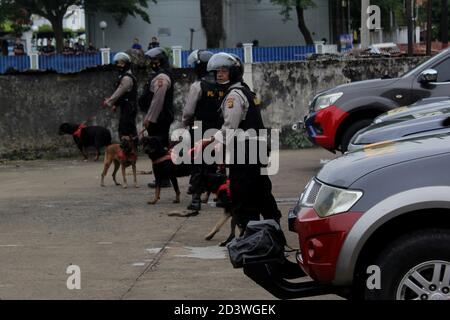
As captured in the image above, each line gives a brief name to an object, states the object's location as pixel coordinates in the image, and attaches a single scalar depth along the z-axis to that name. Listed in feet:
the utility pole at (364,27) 70.06
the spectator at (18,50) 109.35
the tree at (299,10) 127.90
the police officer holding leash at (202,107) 32.83
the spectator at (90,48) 116.34
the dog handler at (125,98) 42.83
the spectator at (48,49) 124.72
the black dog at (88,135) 52.29
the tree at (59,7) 131.13
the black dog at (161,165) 34.73
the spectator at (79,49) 103.96
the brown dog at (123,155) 40.27
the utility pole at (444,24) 109.50
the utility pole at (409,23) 90.63
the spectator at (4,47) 144.27
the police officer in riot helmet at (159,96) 37.88
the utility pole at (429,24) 97.35
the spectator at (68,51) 101.81
